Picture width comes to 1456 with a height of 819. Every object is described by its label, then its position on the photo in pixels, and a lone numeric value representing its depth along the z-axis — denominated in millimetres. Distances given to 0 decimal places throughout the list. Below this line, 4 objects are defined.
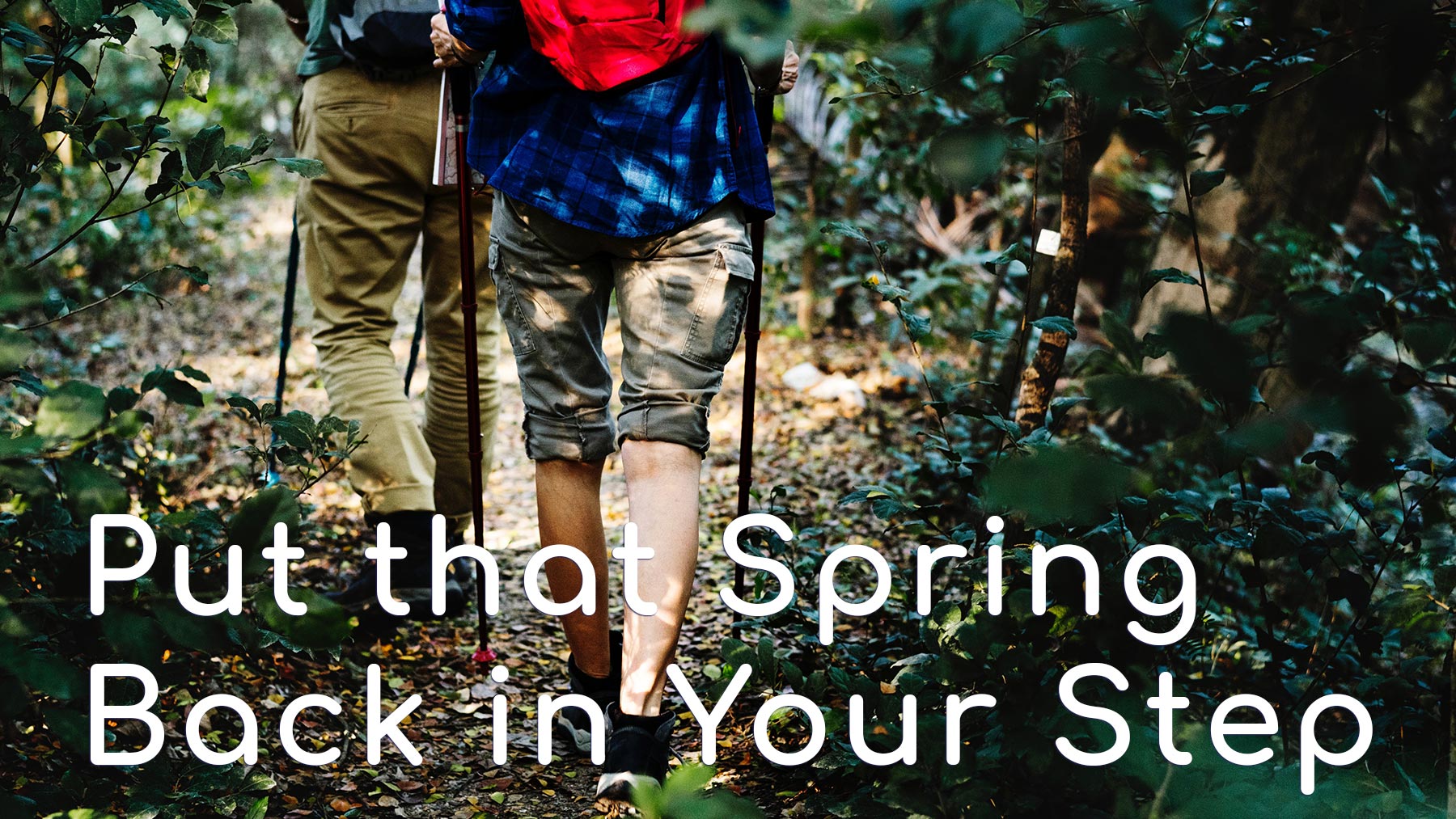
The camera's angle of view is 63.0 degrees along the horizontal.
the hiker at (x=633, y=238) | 2307
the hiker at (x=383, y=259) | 3309
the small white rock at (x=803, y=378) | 6000
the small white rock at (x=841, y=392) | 5715
